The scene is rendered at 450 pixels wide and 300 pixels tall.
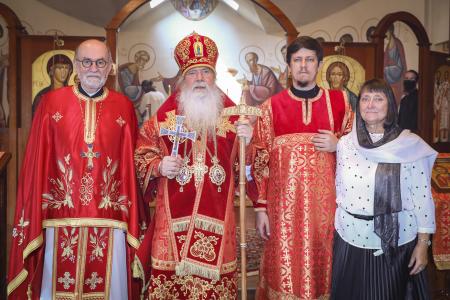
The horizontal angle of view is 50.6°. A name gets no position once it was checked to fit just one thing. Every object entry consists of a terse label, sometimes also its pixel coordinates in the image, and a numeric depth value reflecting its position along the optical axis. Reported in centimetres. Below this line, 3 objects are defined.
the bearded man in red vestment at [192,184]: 262
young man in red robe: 276
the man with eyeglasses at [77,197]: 270
